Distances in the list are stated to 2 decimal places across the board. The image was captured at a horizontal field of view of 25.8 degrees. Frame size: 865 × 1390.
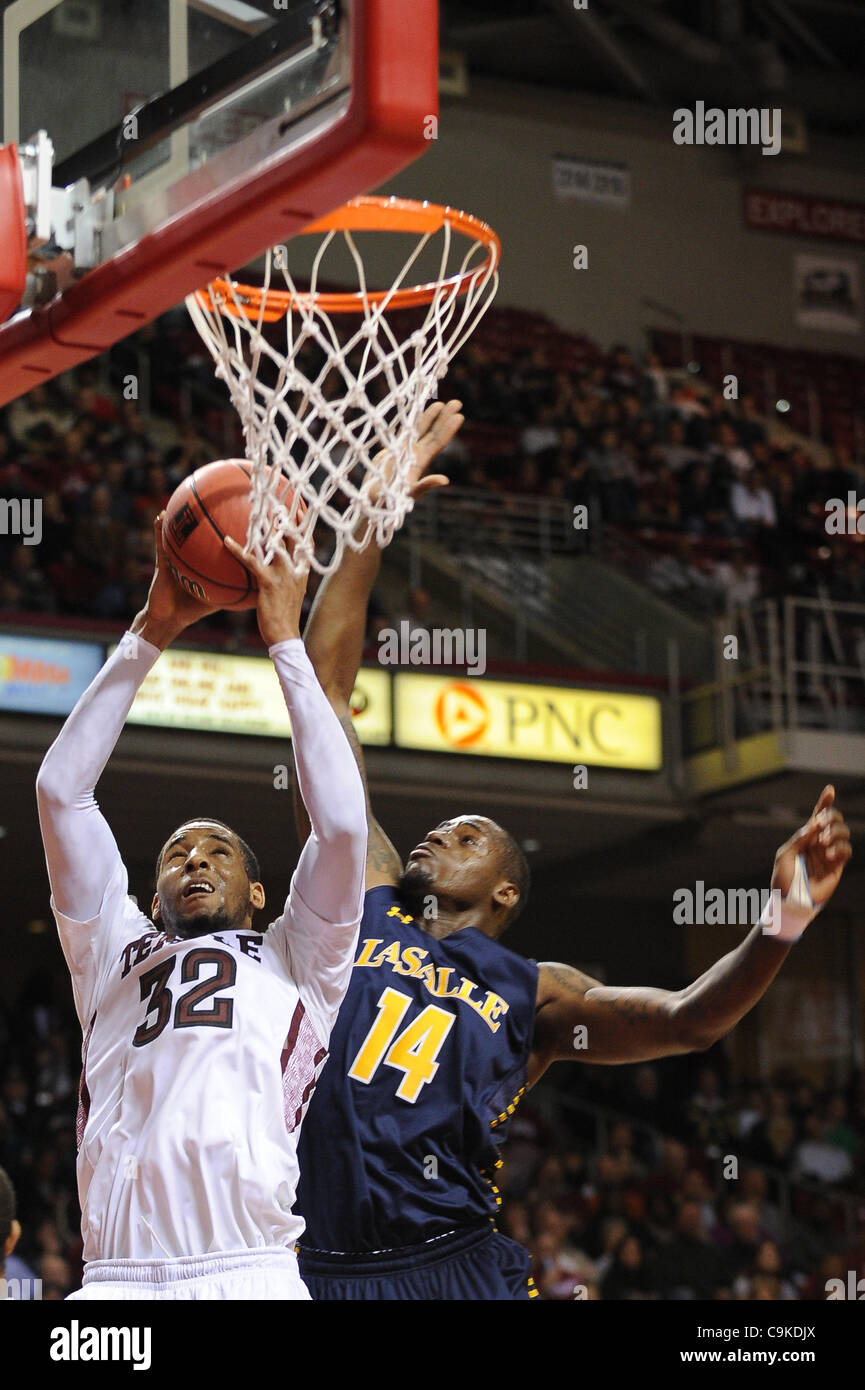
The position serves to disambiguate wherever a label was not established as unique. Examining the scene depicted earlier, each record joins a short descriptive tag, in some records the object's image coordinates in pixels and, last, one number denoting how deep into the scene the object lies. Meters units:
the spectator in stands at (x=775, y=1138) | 11.78
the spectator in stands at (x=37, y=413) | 12.48
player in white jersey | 3.14
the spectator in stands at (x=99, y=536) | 11.11
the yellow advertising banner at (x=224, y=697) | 10.76
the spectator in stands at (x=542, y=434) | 14.12
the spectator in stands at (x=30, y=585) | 10.66
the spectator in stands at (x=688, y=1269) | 9.74
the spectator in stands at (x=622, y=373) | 15.62
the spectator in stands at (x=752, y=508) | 14.17
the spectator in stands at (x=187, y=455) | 11.80
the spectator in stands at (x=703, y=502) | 14.15
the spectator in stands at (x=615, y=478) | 13.70
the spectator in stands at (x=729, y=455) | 14.66
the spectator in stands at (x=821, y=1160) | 11.91
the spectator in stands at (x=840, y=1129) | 12.20
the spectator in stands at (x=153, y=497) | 11.26
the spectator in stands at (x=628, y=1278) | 9.71
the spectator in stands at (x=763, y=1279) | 9.82
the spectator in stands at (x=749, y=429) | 15.32
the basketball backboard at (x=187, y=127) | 2.84
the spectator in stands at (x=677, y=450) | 14.58
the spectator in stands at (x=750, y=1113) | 11.90
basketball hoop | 3.49
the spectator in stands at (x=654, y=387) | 15.39
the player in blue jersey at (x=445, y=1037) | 3.65
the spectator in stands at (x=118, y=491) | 11.22
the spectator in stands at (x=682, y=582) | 13.06
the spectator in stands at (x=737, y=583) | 13.20
